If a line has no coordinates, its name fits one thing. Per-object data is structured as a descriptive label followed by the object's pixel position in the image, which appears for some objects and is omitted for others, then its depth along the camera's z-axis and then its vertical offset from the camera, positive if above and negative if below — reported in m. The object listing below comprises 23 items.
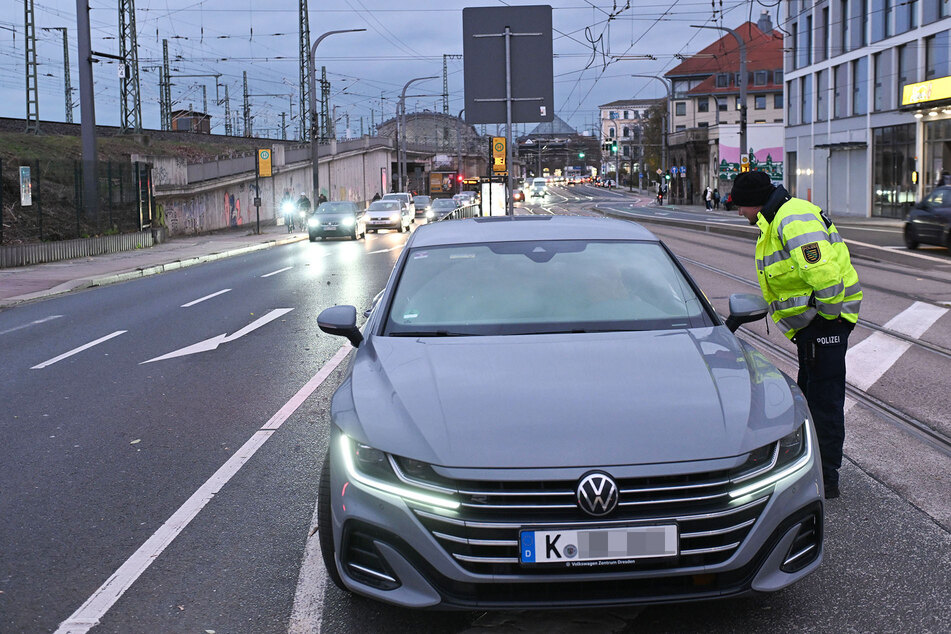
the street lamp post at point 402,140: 68.90 +5.56
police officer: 5.08 -0.46
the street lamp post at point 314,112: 45.47 +4.45
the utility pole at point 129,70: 43.06 +6.15
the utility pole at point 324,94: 64.44 +7.31
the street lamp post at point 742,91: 38.12 +4.30
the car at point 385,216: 43.29 -0.19
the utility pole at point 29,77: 40.00 +5.54
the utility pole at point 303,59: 53.47 +8.32
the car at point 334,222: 37.07 -0.37
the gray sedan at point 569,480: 3.37 -0.89
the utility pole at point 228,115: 88.81 +8.38
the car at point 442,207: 56.91 +0.19
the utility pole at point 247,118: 82.72 +7.72
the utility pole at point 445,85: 101.75 +12.54
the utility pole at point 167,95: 59.38 +7.04
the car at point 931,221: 23.89 -0.42
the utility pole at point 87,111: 27.64 +2.84
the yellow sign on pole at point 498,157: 41.75 +2.15
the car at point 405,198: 49.39 +0.62
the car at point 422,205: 64.44 +0.36
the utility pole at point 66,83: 53.53 +7.75
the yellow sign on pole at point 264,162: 42.94 +2.07
